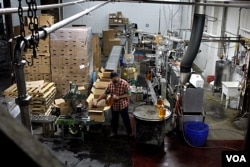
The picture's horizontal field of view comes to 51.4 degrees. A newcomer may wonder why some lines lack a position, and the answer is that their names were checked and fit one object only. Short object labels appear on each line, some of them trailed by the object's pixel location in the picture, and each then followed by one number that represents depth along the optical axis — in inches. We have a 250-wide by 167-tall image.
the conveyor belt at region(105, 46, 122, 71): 328.2
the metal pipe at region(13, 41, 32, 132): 70.1
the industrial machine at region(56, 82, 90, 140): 249.3
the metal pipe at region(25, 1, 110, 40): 90.4
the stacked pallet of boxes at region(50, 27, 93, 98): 331.0
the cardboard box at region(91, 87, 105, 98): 295.9
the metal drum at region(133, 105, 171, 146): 230.4
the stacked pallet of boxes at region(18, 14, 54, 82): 333.4
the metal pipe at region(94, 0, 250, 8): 127.2
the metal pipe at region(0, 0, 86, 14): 76.3
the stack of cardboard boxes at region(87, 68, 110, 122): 254.1
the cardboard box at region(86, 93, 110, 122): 253.3
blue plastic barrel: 243.0
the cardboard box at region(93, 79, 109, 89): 322.7
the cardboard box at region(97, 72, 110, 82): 343.2
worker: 244.1
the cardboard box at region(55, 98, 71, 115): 292.6
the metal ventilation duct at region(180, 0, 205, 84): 250.1
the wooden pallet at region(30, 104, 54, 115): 289.0
